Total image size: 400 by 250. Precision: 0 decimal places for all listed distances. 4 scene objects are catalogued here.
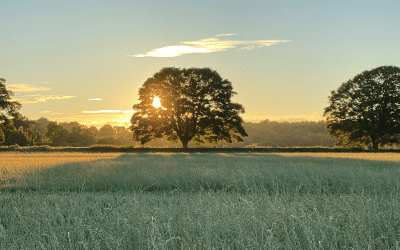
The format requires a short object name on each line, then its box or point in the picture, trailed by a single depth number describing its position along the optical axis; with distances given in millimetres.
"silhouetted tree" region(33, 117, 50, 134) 119188
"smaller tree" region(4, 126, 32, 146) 68375
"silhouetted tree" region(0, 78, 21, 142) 48781
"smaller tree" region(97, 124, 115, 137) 134875
